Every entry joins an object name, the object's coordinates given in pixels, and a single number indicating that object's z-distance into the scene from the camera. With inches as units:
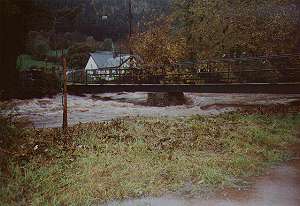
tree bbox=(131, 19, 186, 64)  1321.4
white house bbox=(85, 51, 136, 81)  3161.9
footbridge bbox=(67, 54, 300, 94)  819.4
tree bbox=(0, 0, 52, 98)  1079.0
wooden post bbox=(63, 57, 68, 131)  437.1
